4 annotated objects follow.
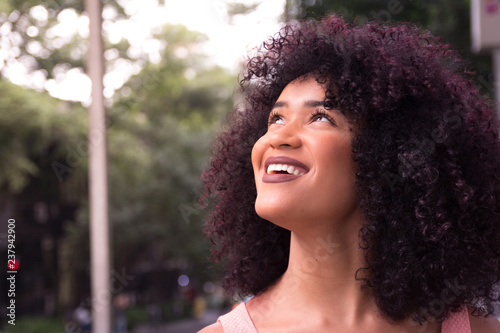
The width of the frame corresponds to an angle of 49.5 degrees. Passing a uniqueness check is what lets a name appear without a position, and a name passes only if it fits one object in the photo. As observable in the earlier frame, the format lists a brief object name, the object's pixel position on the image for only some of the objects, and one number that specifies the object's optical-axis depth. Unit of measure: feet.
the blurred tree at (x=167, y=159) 22.59
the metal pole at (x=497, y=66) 8.39
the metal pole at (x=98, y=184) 9.93
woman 4.49
